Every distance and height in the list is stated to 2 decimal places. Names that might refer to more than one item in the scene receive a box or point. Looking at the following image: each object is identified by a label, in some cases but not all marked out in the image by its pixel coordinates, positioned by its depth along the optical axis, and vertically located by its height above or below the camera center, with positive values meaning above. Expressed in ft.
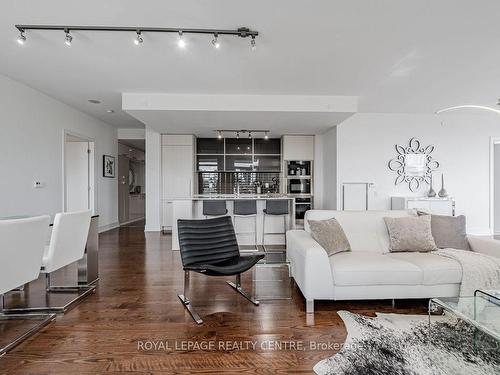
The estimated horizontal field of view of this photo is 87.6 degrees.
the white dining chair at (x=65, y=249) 7.78 -1.96
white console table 17.60 -1.13
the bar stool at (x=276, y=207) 15.81 -1.18
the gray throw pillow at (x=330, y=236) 8.48 -1.61
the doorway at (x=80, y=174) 19.94 +1.03
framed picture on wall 21.38 +1.88
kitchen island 16.35 -2.22
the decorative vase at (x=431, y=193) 18.44 -0.41
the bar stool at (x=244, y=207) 15.88 -1.19
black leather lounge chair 7.85 -2.20
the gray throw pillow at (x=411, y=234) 8.87 -1.62
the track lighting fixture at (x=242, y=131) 20.26 +4.49
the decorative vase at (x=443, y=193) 18.22 -0.40
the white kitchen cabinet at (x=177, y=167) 21.61 +1.74
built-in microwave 22.49 +0.14
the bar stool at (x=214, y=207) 15.65 -1.17
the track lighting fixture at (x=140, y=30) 8.50 +5.23
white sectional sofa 7.49 -2.59
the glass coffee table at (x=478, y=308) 5.15 -2.63
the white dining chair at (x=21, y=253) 5.88 -1.56
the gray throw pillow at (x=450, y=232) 9.05 -1.59
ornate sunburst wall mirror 19.29 +1.58
